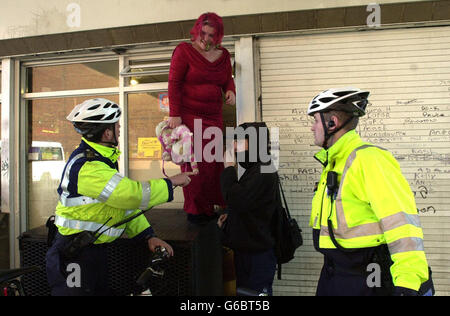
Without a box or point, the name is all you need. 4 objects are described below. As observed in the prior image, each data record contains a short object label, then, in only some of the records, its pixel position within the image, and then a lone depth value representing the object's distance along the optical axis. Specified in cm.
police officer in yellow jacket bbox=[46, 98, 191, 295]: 185
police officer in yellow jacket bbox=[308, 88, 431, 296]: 137
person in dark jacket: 254
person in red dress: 286
